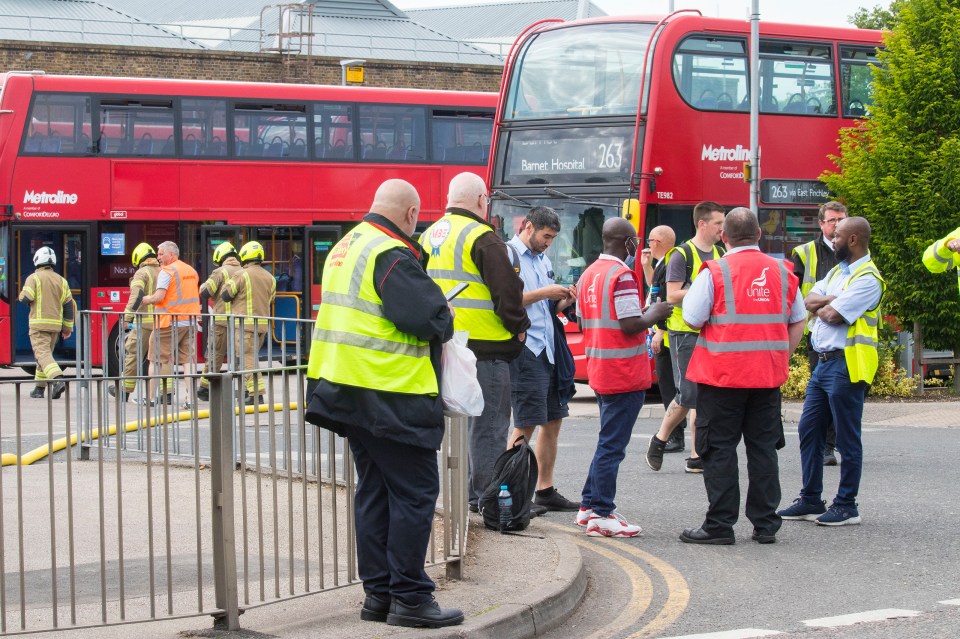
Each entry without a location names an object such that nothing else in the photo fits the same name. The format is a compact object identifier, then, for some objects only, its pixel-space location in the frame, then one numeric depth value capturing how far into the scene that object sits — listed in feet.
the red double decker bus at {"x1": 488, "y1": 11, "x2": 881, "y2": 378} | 108.27
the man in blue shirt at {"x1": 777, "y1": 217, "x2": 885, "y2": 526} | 54.24
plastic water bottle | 48.85
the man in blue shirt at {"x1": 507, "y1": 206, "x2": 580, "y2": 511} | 53.57
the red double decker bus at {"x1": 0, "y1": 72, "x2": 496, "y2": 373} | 129.08
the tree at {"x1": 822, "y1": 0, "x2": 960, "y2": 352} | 112.06
